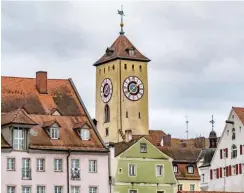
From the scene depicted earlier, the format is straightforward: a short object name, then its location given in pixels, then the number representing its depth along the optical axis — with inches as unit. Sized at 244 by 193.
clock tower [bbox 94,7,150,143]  6471.5
